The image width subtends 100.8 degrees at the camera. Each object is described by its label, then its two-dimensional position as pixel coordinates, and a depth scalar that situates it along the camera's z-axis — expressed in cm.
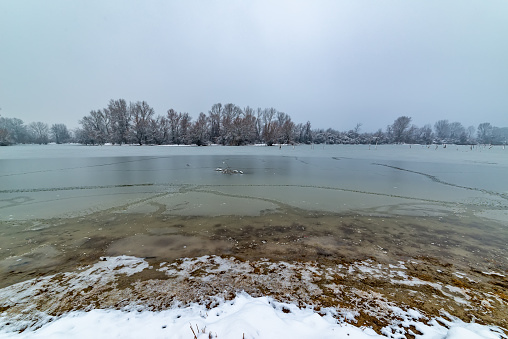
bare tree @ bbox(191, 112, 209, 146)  5610
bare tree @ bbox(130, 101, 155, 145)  5526
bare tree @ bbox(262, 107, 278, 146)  6375
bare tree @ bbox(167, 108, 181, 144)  5912
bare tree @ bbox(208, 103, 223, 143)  6581
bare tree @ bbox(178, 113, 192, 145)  5741
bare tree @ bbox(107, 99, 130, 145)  5708
